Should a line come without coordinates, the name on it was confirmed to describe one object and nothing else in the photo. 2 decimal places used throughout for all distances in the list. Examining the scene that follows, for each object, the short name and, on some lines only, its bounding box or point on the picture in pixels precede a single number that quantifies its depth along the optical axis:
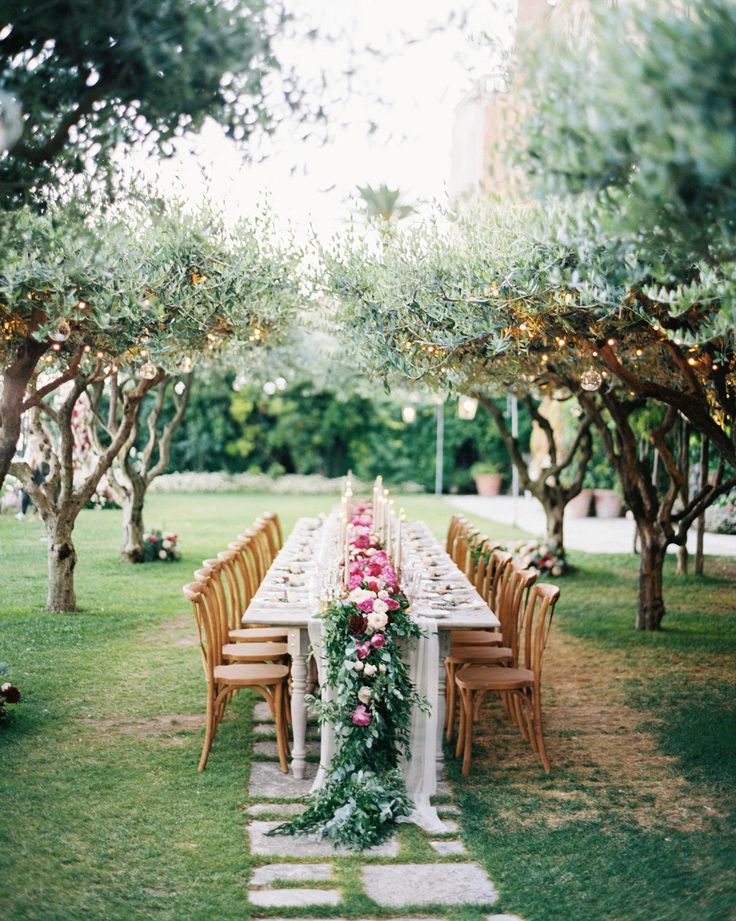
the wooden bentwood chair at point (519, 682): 6.11
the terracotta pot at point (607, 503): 23.27
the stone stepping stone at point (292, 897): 4.27
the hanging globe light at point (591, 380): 8.27
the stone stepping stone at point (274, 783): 5.66
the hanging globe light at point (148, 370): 9.09
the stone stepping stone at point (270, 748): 6.43
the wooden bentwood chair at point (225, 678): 6.04
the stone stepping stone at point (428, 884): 4.36
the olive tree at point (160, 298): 7.02
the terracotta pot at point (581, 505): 23.24
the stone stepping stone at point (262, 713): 7.21
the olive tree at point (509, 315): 6.32
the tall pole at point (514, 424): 18.65
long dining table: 5.90
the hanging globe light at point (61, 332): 6.79
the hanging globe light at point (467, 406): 16.08
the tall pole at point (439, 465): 25.41
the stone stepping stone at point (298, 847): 4.84
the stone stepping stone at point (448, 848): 4.89
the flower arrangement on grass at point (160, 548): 14.71
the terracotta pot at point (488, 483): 29.16
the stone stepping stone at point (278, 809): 5.35
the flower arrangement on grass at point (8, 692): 6.85
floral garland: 5.25
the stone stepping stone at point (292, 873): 4.52
